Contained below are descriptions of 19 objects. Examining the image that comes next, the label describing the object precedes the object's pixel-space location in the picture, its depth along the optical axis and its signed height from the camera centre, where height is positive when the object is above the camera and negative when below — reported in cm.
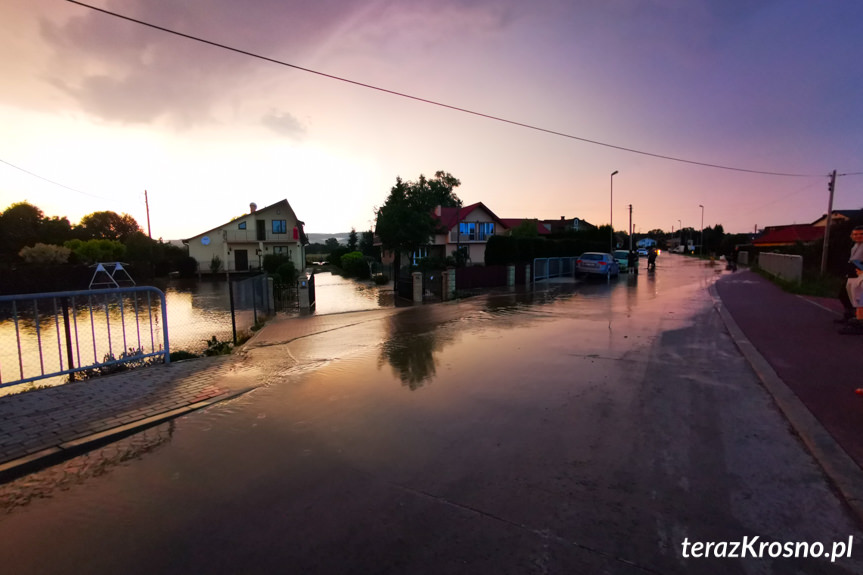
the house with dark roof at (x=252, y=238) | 4172 +228
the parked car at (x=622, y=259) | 3203 -65
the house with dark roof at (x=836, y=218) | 3348 +279
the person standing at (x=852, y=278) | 814 -74
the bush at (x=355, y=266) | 3641 -72
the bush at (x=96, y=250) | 3203 +117
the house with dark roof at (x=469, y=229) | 4729 +300
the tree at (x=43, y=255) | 2742 +80
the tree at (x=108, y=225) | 5795 +599
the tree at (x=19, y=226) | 3788 +401
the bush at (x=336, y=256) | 5407 +34
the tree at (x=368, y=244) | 6041 +207
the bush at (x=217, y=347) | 865 -182
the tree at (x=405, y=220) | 2256 +200
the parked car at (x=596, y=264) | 2627 -80
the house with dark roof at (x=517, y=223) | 6159 +467
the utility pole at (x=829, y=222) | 2141 +114
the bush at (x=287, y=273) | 2375 -76
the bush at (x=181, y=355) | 791 -176
